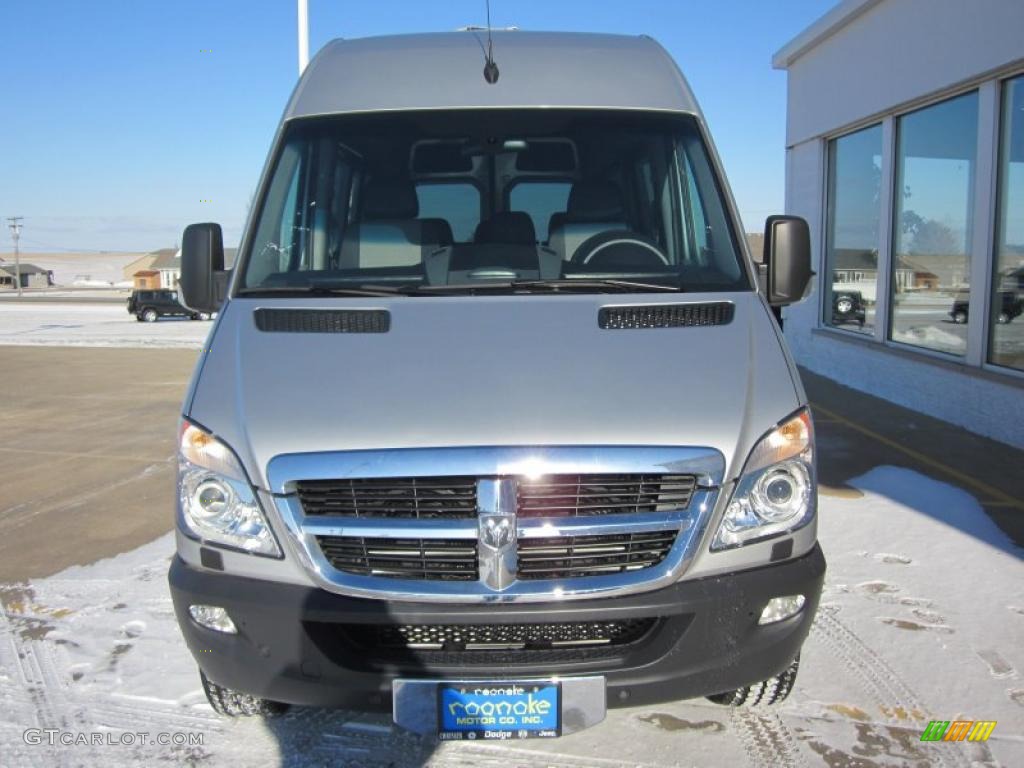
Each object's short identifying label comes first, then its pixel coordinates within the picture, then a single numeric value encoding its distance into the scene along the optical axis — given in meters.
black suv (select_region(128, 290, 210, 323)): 33.16
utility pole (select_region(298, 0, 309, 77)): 13.96
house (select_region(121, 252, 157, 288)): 134.12
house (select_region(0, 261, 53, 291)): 116.56
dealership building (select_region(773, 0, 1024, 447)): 8.07
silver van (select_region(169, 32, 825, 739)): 2.61
